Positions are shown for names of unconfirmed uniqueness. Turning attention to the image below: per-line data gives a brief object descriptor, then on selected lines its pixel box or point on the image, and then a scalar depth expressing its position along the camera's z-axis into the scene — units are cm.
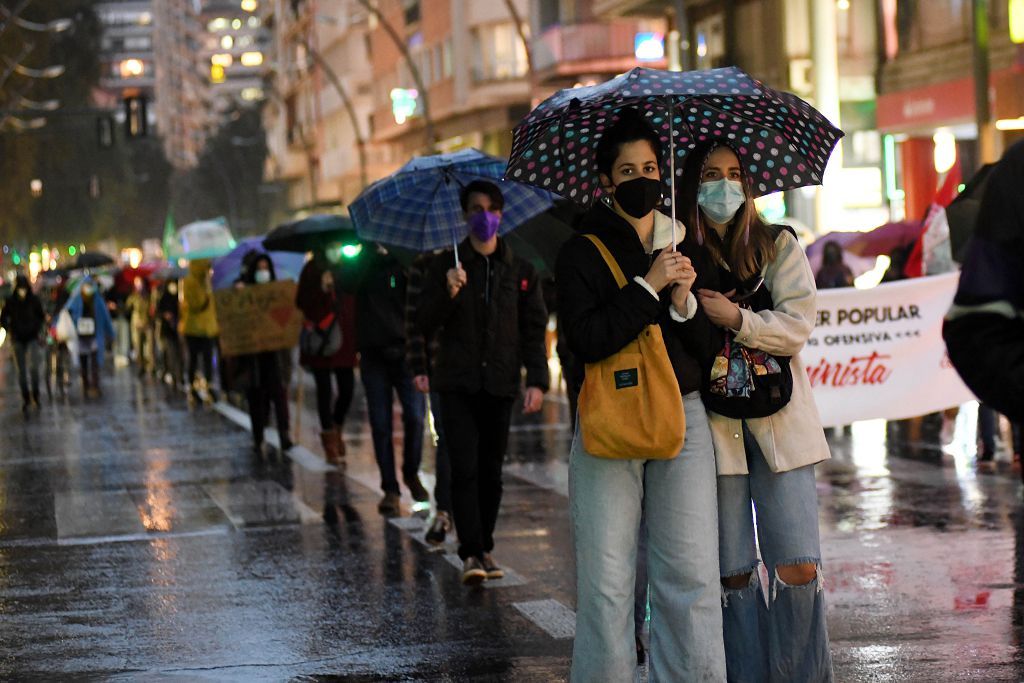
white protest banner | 1373
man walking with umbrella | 896
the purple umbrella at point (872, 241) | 1978
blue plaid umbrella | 1032
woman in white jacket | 562
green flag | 3703
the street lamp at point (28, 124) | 6156
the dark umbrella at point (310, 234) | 1677
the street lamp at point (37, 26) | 5400
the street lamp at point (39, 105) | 6006
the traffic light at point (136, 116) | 5112
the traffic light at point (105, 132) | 5606
